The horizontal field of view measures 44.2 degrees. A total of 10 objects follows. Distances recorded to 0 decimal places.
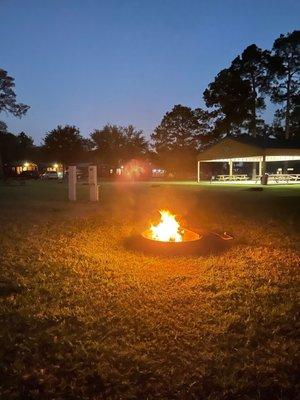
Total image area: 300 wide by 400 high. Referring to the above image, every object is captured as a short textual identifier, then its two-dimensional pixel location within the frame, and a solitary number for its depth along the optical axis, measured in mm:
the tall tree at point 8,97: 53438
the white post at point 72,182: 15828
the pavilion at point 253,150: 32719
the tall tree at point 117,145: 72250
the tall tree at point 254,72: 49469
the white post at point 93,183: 15766
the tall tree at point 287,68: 47594
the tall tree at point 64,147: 74688
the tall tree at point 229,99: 50781
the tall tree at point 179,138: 61750
